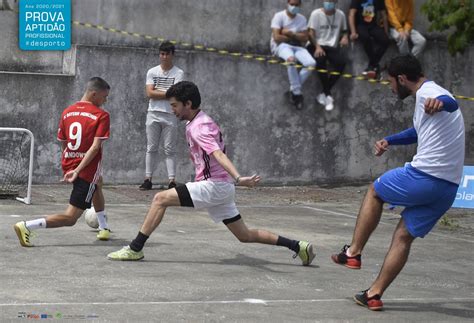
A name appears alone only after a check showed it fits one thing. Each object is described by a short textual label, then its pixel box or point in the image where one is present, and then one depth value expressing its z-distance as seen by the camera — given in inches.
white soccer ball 457.7
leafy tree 636.1
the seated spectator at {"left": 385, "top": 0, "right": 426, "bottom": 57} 706.2
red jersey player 427.2
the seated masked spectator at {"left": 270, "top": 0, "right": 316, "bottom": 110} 677.3
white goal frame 545.9
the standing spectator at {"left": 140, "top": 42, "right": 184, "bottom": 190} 627.2
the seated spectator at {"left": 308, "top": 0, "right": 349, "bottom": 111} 685.3
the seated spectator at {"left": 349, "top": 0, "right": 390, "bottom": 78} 697.0
